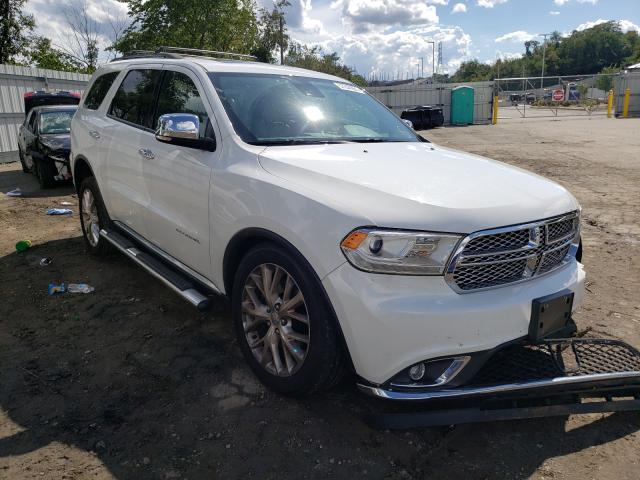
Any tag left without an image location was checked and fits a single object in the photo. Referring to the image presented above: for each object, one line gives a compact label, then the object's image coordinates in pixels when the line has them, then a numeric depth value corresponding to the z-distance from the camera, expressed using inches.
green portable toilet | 1167.6
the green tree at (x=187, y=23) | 749.3
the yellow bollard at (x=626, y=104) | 1179.3
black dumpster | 1061.1
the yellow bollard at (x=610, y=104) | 1227.2
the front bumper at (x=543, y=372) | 92.0
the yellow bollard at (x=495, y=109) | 1165.0
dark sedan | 387.5
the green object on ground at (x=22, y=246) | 231.5
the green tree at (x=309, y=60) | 1862.7
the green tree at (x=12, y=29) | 1074.7
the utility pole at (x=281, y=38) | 1696.6
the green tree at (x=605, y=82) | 2434.3
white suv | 89.1
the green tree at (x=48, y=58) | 1144.8
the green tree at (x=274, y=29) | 1689.2
